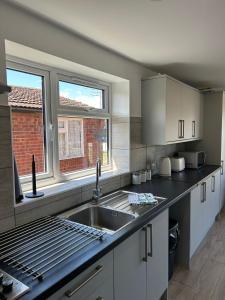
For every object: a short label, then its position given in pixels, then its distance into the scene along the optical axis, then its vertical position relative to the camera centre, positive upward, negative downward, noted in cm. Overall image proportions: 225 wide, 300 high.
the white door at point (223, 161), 366 -48
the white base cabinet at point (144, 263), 133 -87
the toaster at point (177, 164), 320 -44
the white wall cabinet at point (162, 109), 248 +26
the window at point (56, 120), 170 +12
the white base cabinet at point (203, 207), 240 -90
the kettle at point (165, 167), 291 -43
